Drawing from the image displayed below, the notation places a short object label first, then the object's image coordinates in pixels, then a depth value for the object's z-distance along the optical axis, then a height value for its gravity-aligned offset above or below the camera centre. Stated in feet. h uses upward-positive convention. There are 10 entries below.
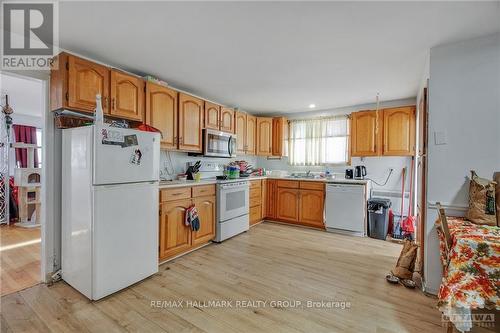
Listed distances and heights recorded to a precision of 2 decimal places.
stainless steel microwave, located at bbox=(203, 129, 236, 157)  11.84 +1.11
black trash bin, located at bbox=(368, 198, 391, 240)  12.02 -2.71
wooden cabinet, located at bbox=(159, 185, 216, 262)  8.83 -2.28
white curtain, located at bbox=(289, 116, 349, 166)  15.01 +1.61
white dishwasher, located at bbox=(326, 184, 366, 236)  12.43 -2.34
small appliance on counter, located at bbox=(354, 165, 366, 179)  13.37 -0.38
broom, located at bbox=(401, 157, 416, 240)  11.68 -3.04
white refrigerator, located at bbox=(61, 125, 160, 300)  6.42 -1.29
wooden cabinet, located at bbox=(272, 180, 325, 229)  13.65 -2.27
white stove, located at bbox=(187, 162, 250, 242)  11.27 -2.09
